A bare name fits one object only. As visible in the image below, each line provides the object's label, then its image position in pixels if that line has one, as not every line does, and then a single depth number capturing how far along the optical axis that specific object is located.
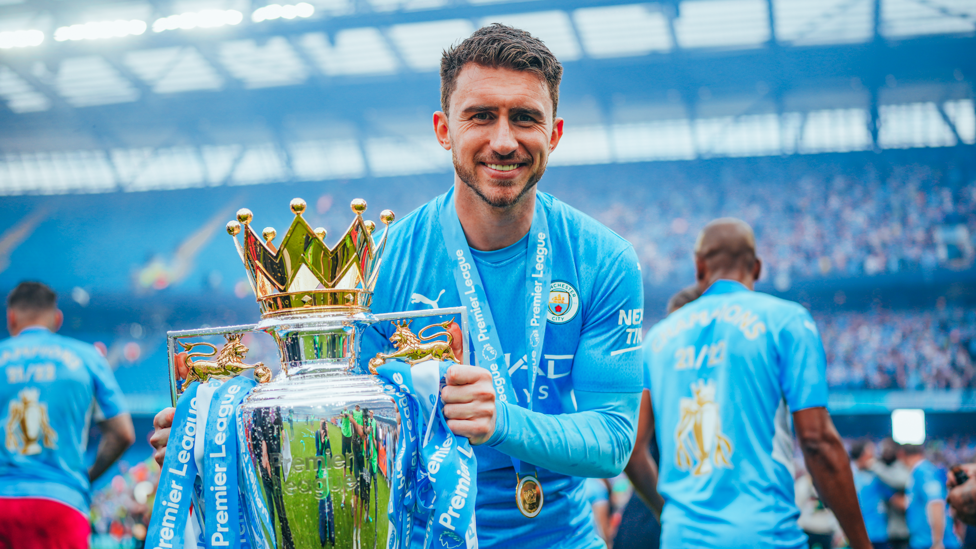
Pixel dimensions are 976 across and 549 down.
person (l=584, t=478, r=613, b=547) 5.30
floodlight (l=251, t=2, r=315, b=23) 13.62
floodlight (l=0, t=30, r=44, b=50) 13.95
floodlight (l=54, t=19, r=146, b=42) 13.85
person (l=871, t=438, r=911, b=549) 6.81
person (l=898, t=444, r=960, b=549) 5.87
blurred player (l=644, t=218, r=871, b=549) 2.66
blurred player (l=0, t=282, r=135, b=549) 3.87
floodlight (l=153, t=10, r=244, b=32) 13.80
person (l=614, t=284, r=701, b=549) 3.09
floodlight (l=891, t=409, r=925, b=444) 13.01
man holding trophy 1.45
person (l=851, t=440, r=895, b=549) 6.87
